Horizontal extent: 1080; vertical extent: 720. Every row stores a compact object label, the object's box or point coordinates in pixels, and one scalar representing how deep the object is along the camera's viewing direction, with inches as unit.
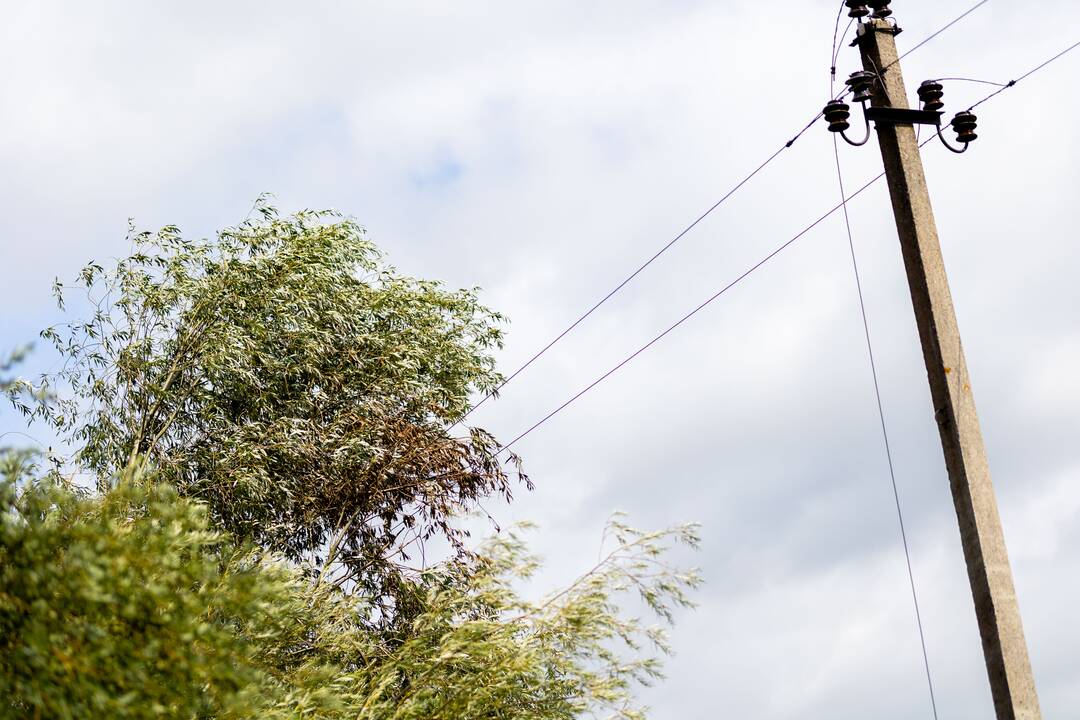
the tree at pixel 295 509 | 660.4
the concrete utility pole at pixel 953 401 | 678.2
